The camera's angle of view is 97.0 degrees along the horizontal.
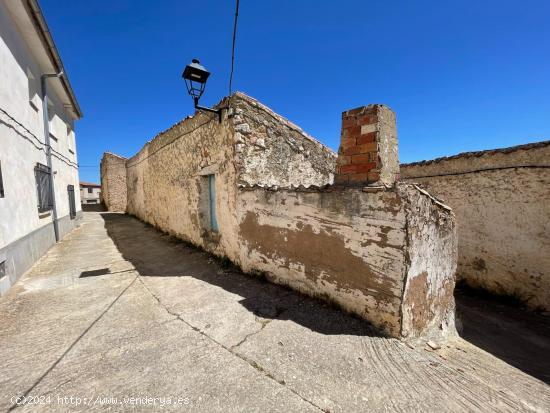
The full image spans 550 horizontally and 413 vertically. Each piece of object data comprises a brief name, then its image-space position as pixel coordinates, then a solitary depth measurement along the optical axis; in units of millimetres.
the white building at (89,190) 41362
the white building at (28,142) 3869
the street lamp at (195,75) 3934
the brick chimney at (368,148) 2541
